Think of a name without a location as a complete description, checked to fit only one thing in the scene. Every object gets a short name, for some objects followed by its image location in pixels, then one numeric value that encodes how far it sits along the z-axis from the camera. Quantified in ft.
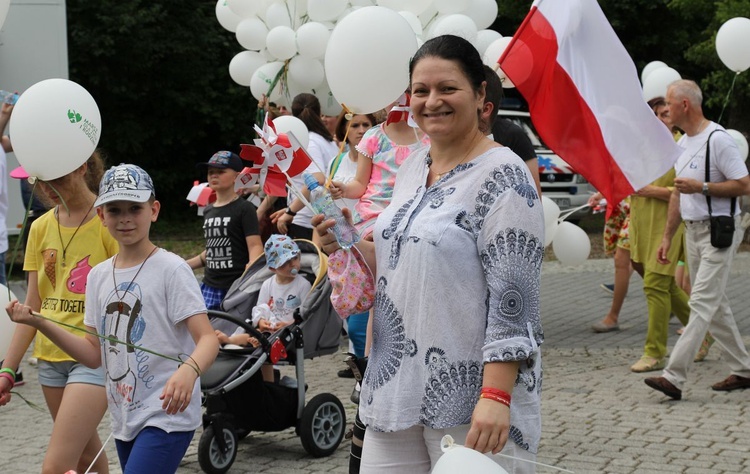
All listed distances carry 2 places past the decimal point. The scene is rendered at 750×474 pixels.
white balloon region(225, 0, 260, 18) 36.73
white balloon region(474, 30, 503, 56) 31.63
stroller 20.74
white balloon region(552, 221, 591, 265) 35.27
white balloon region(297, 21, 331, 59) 33.88
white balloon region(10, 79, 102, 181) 15.62
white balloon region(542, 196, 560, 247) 32.60
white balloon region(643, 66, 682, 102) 34.91
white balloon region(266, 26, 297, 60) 35.12
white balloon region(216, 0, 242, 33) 39.55
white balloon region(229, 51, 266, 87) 39.47
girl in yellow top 15.37
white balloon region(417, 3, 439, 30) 31.68
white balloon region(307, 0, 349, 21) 33.35
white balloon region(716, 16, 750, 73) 30.99
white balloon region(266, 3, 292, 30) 35.68
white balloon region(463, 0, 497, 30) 33.78
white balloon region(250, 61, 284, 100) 36.83
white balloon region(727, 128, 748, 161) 34.68
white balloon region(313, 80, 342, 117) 36.78
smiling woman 10.58
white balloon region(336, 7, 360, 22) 33.78
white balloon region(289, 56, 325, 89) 35.35
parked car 65.41
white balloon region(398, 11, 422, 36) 29.58
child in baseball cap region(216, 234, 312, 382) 22.48
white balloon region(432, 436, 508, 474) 9.79
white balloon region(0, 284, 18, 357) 15.30
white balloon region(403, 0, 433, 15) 30.25
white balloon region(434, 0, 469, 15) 31.94
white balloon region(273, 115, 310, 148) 26.68
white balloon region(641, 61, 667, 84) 39.29
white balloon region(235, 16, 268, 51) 36.78
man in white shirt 25.54
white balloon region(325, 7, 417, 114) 15.74
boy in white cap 13.94
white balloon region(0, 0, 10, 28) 15.94
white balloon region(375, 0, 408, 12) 30.22
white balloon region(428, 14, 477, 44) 28.89
